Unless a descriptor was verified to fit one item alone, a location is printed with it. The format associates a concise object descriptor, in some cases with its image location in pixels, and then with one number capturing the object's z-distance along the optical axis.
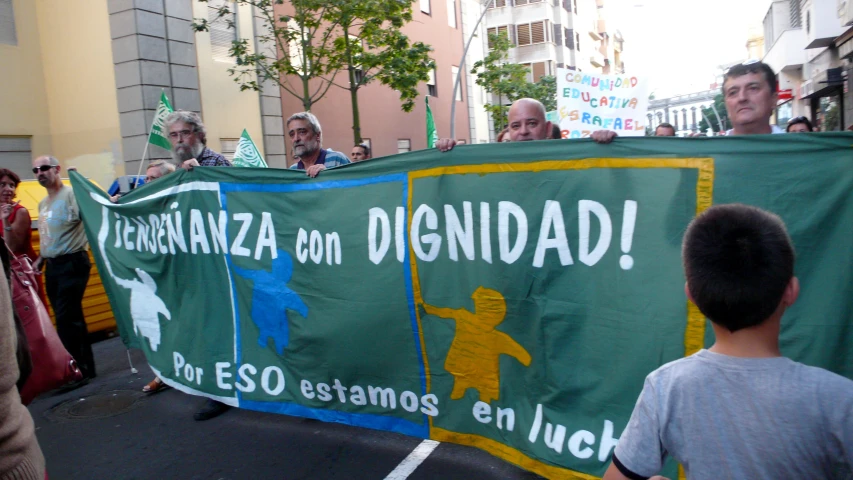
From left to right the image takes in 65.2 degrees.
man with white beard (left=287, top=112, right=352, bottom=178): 4.93
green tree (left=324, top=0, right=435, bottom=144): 12.96
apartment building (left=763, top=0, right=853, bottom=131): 16.00
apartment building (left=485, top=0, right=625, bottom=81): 46.75
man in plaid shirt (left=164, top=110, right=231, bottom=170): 5.05
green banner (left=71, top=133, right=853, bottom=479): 2.54
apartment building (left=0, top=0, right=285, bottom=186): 12.25
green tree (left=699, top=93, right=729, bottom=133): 72.43
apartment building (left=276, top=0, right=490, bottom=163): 18.59
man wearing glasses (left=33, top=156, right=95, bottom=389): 5.55
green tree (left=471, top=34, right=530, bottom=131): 27.92
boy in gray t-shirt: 1.33
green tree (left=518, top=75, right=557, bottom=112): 33.09
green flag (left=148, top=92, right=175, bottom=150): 8.79
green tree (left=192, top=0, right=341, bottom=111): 13.10
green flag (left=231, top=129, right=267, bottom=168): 8.30
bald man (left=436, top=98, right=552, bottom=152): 4.28
